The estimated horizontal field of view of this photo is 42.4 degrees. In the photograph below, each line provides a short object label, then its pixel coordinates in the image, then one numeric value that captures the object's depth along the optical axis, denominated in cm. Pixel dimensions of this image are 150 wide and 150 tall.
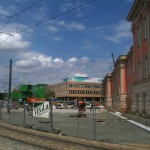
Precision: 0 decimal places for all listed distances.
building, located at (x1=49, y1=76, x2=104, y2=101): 8552
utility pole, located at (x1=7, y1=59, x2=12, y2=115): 2536
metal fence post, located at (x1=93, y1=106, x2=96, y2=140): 811
